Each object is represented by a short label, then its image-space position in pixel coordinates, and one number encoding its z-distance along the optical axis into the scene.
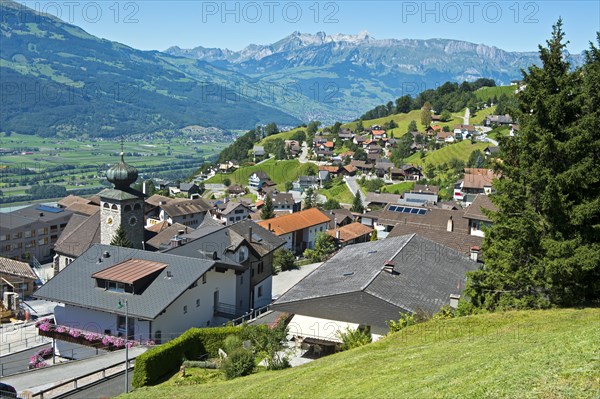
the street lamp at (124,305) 22.09
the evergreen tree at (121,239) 50.47
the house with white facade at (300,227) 73.94
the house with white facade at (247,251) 37.38
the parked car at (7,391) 20.88
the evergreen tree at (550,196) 18.72
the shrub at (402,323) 22.47
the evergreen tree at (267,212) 88.06
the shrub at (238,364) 21.47
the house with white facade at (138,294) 29.47
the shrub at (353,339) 22.98
